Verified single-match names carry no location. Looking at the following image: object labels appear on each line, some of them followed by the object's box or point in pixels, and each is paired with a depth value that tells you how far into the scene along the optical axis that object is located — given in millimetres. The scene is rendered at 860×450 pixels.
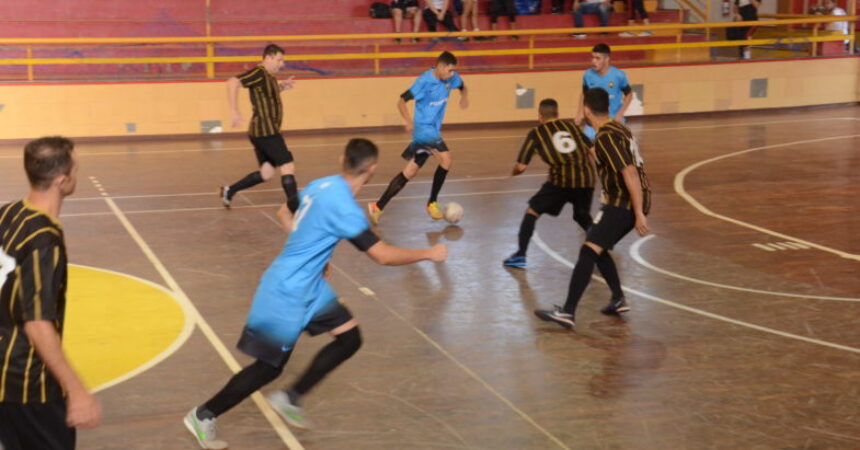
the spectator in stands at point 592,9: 27250
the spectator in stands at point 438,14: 25505
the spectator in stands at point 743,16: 27083
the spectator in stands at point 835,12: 28016
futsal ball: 12984
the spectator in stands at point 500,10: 26906
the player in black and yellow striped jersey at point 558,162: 10438
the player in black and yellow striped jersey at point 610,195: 8461
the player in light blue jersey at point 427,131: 13359
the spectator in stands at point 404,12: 25703
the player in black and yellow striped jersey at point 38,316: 4352
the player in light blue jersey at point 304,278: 6027
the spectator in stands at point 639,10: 27891
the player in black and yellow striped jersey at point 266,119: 13430
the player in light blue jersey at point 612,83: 14218
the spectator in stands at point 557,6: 28734
